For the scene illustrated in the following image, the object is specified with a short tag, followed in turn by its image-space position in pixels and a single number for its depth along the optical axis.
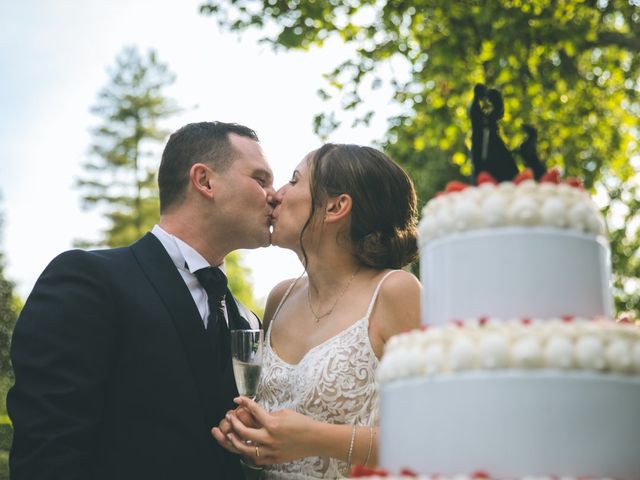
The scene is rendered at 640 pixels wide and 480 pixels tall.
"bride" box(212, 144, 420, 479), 4.22
